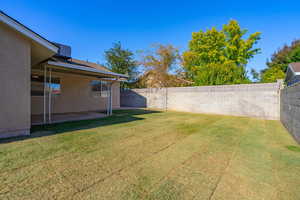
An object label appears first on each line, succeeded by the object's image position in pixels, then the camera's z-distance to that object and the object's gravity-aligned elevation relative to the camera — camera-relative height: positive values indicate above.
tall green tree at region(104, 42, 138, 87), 18.05 +5.32
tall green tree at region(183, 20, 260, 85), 17.30 +7.06
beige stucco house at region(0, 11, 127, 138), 3.54 +0.72
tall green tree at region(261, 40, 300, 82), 15.92 +5.39
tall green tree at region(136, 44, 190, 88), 17.98 +4.49
